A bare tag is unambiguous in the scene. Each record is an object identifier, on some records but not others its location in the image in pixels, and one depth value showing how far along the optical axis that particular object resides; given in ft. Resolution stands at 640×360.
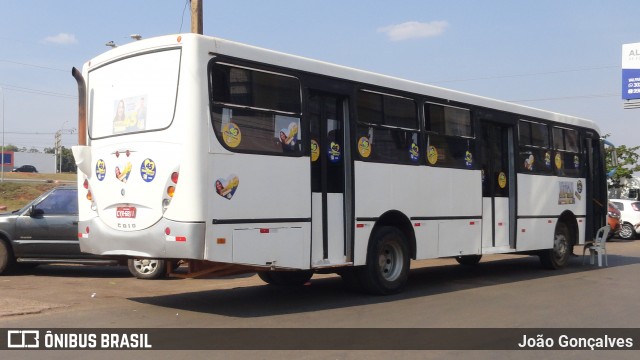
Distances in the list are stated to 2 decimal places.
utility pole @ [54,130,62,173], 262.82
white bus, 26.68
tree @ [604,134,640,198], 139.33
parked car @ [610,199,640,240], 87.15
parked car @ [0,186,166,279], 40.06
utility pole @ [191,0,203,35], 51.55
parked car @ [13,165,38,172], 294.66
